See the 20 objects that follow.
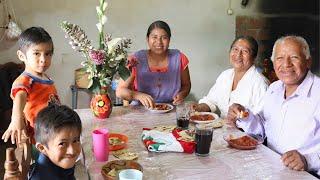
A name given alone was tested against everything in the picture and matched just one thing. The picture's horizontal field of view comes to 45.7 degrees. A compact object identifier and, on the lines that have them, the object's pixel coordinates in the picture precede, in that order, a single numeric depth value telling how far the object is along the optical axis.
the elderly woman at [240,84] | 2.24
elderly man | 1.66
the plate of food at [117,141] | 1.63
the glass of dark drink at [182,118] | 1.90
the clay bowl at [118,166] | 1.38
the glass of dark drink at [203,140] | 1.57
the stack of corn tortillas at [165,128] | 1.84
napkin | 1.61
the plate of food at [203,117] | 2.02
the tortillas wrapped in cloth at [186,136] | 1.69
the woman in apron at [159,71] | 2.49
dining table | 1.41
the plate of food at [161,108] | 2.19
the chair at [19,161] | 1.08
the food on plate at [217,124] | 1.95
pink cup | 1.50
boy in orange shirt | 1.85
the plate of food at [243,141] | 1.66
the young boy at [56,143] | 1.21
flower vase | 2.05
